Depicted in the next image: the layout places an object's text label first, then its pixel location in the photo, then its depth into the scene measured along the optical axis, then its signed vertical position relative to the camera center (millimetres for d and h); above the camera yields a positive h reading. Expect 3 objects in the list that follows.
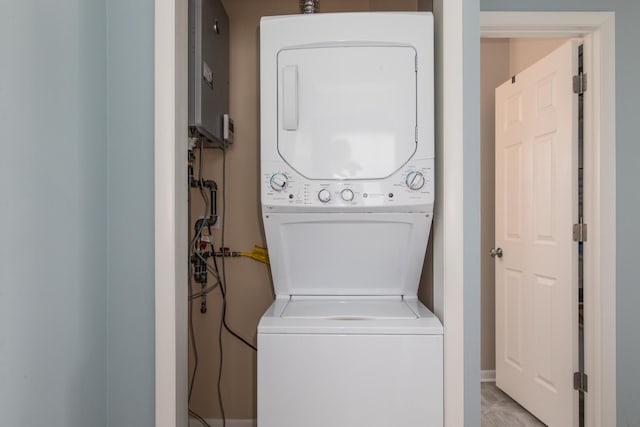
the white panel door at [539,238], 2254 -134
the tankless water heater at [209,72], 1661 +620
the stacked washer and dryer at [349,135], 1524 +299
